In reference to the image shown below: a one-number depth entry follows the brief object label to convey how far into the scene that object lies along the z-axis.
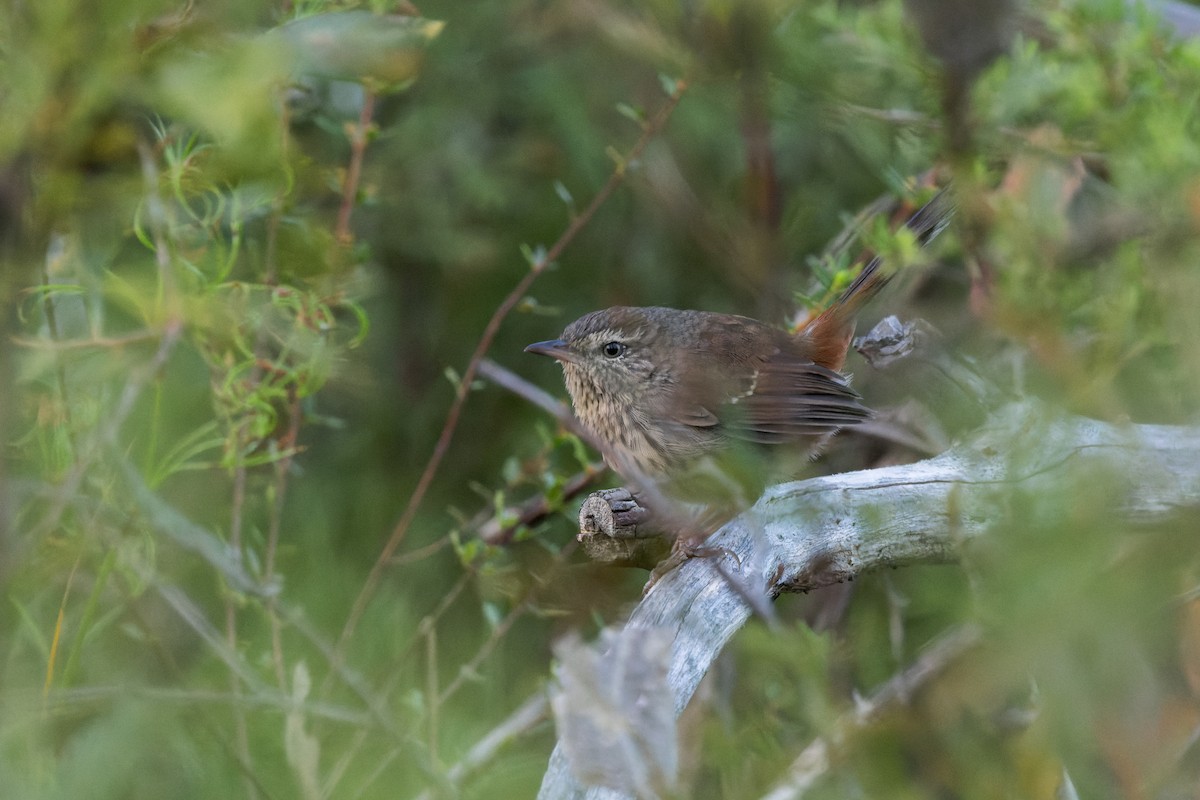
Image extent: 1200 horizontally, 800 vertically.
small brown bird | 7.95
